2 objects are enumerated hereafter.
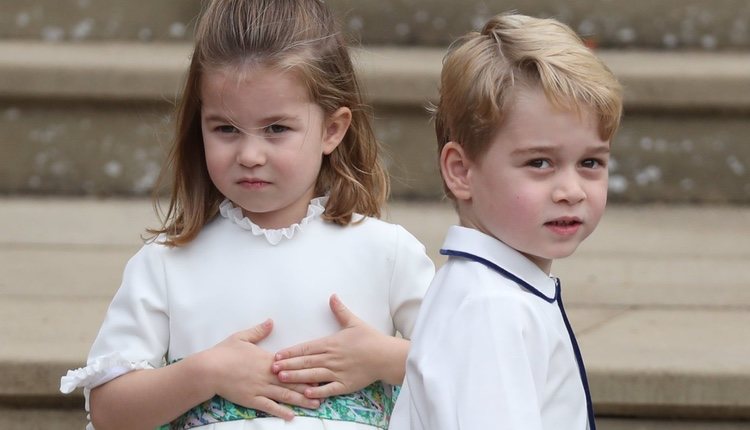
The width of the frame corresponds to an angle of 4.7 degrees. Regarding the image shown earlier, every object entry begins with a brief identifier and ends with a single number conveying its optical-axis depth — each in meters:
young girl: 8.13
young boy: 7.94
